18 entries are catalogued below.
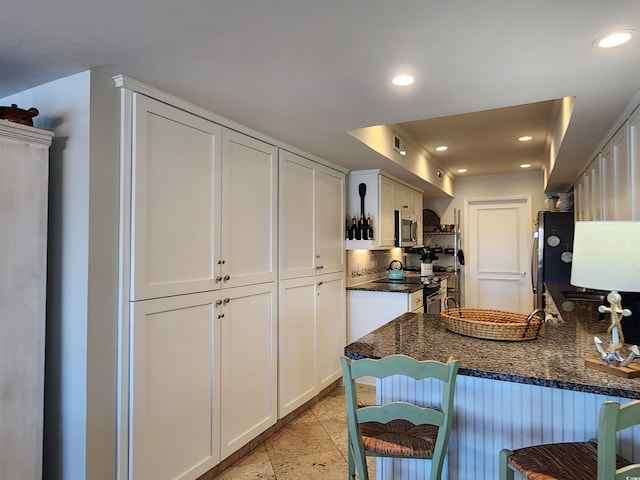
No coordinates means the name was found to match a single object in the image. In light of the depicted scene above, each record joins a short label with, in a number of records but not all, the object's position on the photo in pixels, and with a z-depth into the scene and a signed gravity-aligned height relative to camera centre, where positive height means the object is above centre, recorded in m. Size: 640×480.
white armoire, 1.54 -0.20
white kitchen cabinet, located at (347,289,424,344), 3.74 -0.62
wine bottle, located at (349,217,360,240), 3.92 +0.11
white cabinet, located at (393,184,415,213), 4.48 +0.52
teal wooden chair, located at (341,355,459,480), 1.34 -0.59
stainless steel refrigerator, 4.28 -0.06
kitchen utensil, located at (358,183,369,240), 3.90 +0.23
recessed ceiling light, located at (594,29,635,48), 1.39 +0.73
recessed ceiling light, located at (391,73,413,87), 1.75 +0.74
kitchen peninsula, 1.38 -0.57
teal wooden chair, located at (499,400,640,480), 1.01 -0.67
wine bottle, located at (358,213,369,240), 3.90 +0.15
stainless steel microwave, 4.49 +0.17
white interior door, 5.86 -0.16
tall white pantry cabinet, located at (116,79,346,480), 1.81 -0.25
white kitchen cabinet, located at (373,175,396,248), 3.96 +0.30
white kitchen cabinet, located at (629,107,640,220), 1.99 +0.43
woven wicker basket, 1.78 -0.39
